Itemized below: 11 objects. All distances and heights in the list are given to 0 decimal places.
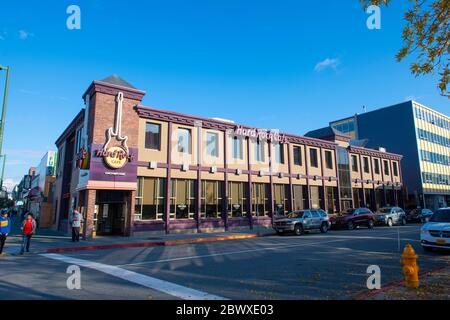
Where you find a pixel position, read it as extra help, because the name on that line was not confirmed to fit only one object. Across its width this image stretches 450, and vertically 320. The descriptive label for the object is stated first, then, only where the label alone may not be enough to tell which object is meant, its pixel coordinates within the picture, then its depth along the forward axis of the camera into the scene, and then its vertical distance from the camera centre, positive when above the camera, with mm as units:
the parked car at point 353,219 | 25688 -580
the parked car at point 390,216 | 28719 -428
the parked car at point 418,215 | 34694 -389
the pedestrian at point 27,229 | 13828 -656
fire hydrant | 6586 -1226
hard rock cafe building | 20406 +3296
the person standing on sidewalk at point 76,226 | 17500 -675
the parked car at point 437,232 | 11080 -759
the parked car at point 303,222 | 21391 -673
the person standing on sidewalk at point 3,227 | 13188 -535
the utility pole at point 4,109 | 16241 +5419
